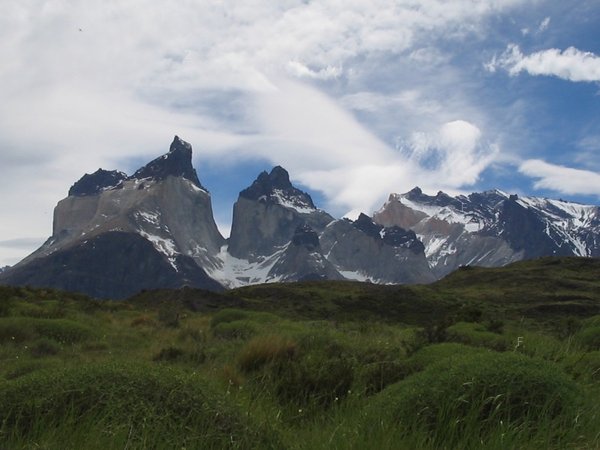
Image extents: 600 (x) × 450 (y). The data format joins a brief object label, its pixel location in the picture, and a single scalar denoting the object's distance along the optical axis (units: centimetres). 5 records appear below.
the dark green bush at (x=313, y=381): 902
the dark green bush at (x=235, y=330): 1969
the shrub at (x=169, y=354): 1436
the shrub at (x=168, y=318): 2686
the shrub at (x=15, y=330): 1770
